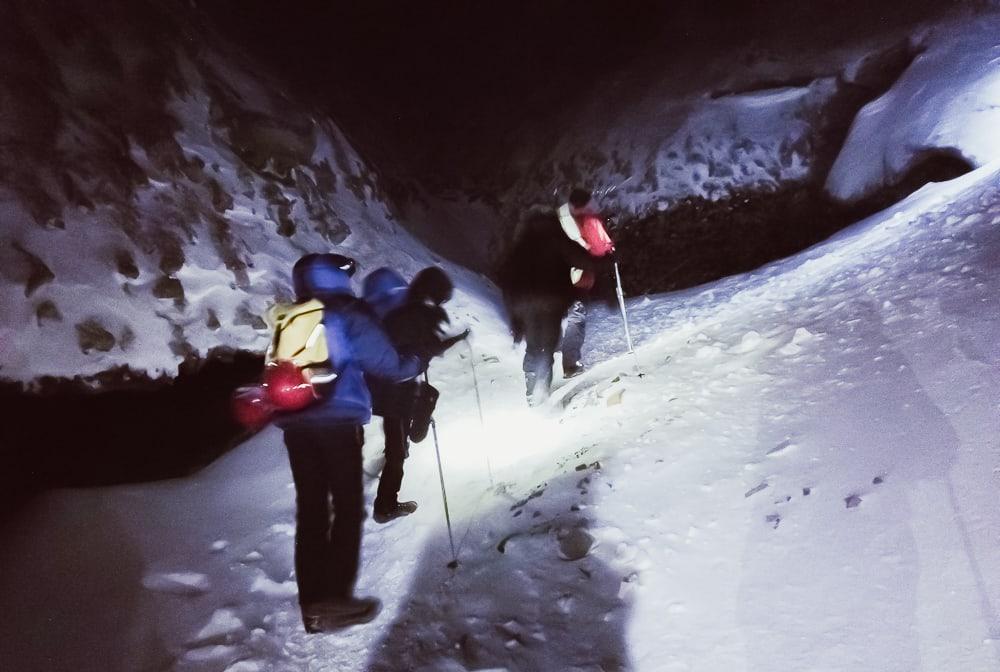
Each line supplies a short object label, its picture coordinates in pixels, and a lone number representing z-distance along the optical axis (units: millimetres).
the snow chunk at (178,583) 3924
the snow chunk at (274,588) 3939
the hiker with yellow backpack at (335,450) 3551
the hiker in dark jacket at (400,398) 4355
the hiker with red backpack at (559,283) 6797
